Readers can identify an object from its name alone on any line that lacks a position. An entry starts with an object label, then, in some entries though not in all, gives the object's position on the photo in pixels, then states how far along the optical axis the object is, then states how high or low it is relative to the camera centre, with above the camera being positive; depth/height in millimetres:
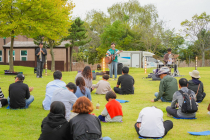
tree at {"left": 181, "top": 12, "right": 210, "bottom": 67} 47719 +6841
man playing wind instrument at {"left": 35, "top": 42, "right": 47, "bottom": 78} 17358 +543
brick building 40906 +1653
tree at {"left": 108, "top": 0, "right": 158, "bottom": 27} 59281 +12009
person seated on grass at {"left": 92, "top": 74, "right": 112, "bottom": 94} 11094 -942
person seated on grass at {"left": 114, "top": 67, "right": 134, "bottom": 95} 11078 -844
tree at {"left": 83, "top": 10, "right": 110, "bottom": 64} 55562 +8105
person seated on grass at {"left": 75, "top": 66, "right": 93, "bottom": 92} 9997 -385
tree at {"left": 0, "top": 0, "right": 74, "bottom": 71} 21688 +4019
